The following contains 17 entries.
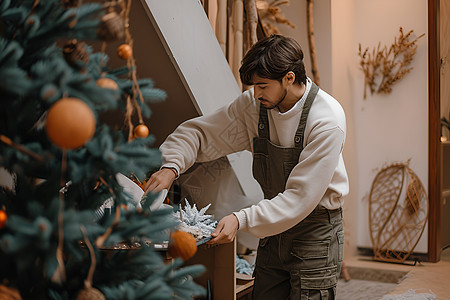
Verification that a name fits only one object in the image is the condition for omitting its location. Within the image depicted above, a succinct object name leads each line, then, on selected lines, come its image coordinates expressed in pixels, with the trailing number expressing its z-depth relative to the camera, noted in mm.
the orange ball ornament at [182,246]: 1020
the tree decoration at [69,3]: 796
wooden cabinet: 1839
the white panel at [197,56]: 1819
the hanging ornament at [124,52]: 839
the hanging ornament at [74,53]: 795
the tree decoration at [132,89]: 842
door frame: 3922
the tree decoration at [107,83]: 772
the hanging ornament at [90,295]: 736
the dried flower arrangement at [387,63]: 4055
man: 1657
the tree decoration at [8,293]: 730
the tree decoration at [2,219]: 694
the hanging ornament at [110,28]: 757
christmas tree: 694
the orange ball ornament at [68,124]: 665
